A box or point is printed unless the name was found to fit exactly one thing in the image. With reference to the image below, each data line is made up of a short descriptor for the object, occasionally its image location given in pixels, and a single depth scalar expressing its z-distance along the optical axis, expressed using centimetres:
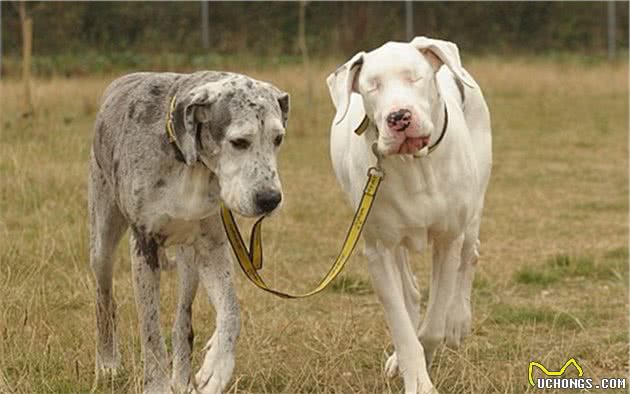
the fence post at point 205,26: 2453
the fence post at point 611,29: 2559
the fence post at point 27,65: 1433
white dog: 520
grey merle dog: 463
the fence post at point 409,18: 2517
